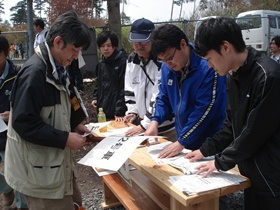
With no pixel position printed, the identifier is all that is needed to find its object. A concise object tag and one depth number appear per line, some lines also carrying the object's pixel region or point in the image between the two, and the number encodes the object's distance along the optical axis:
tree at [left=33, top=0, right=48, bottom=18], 30.34
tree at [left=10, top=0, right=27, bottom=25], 45.98
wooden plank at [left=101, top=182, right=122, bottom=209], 3.31
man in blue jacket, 2.18
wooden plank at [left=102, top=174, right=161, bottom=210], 2.51
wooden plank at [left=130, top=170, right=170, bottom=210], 2.43
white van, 12.45
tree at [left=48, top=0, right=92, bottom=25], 20.59
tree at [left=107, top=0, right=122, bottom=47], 6.36
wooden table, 1.62
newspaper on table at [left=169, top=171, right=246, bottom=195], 1.62
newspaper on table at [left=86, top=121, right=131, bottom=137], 2.68
